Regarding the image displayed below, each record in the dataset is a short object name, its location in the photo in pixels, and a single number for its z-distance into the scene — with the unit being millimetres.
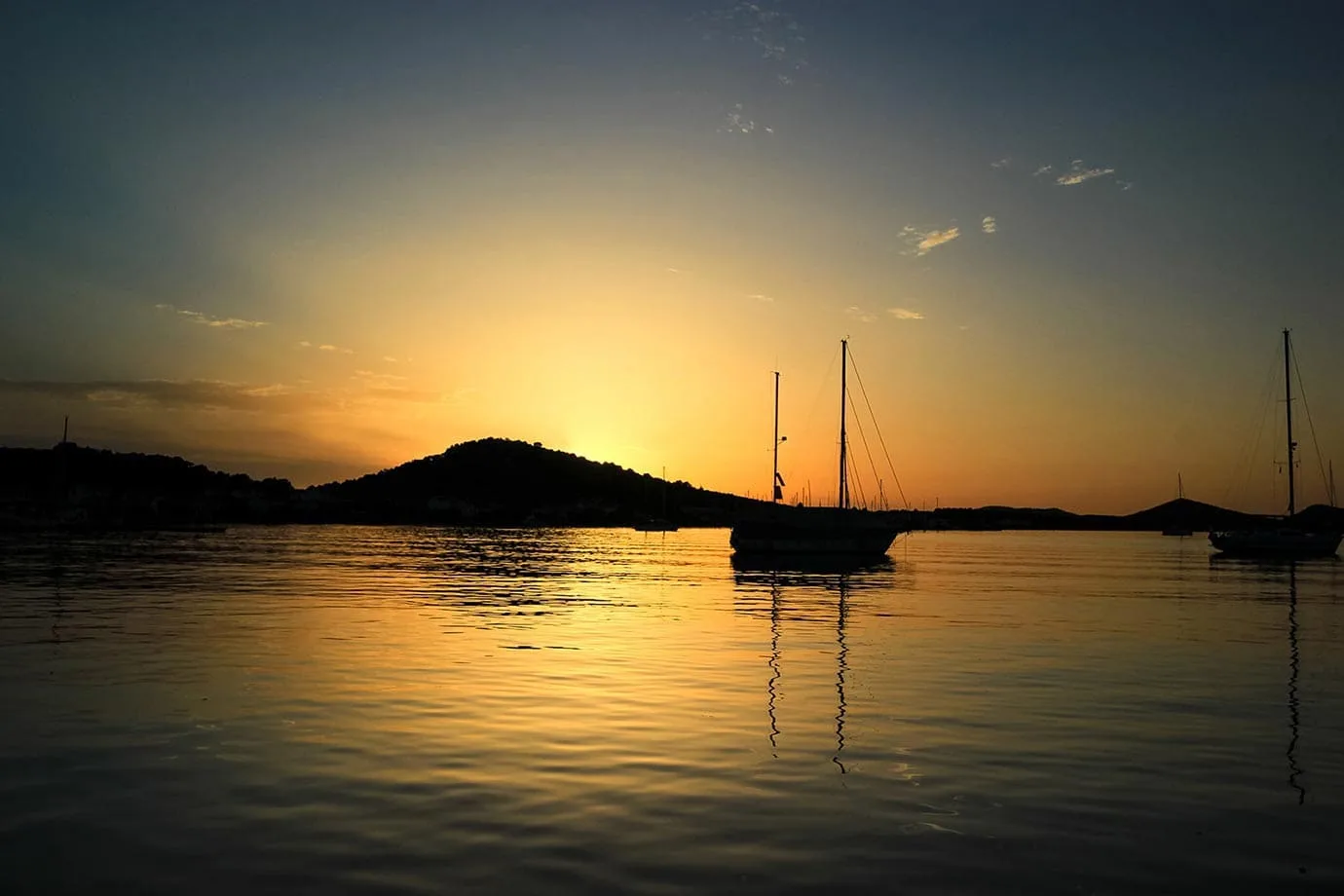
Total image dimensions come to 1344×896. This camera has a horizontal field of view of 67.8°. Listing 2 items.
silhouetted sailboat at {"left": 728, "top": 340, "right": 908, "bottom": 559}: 99438
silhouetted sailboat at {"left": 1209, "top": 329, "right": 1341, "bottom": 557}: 112688
